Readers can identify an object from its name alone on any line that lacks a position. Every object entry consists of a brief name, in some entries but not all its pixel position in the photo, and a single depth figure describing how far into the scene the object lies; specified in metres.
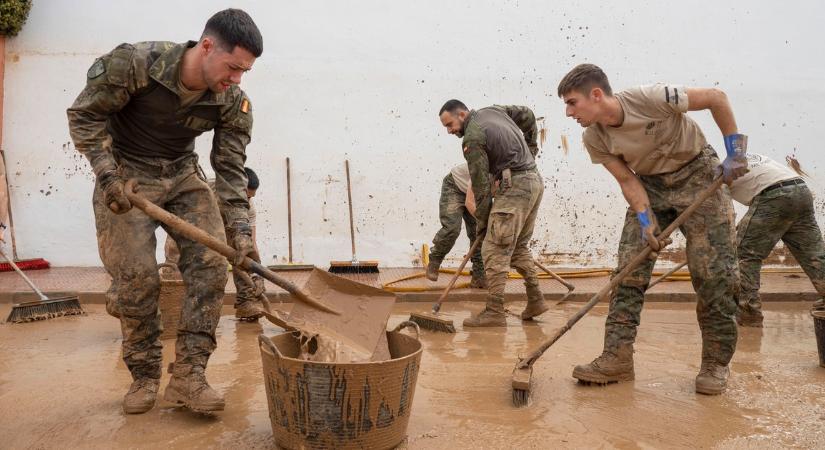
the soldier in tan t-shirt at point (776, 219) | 4.97
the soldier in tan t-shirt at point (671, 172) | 3.62
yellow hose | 7.33
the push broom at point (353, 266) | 8.29
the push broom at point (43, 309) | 5.66
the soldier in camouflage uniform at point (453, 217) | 7.49
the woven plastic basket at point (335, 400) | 2.66
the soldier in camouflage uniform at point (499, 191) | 5.46
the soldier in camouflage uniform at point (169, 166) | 3.12
